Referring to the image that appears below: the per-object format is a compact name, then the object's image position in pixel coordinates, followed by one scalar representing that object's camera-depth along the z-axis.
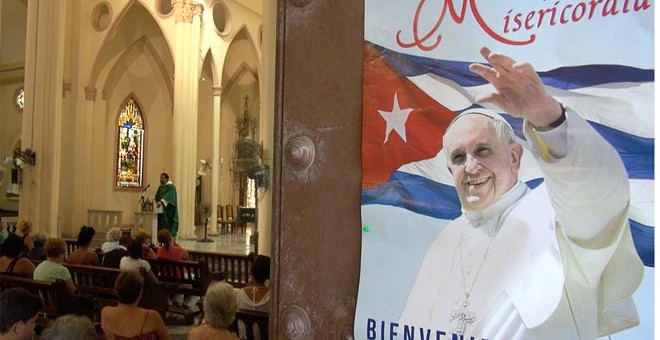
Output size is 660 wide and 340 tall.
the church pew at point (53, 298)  4.78
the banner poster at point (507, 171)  1.00
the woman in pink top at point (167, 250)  6.88
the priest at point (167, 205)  13.50
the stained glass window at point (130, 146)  19.50
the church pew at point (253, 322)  3.50
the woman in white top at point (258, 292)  3.90
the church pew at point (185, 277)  5.99
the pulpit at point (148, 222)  13.85
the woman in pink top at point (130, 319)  3.39
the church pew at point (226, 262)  7.01
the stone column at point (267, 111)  7.31
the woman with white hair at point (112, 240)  6.67
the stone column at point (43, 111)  12.65
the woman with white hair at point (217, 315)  2.92
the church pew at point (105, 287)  5.13
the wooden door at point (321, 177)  1.30
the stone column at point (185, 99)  15.63
